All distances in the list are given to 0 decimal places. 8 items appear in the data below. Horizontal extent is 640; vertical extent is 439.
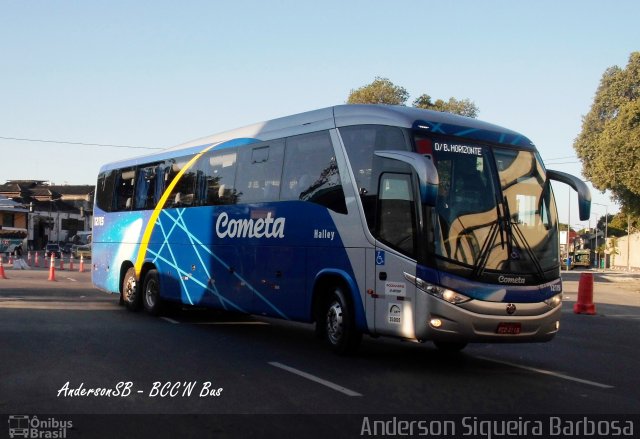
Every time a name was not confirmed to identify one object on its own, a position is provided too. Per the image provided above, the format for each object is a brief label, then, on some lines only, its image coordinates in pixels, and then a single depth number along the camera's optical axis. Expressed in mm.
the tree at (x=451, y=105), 42241
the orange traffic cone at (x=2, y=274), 26684
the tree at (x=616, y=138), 38062
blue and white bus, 9047
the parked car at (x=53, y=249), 56725
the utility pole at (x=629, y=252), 70300
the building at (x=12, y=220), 66438
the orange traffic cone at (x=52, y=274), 26141
